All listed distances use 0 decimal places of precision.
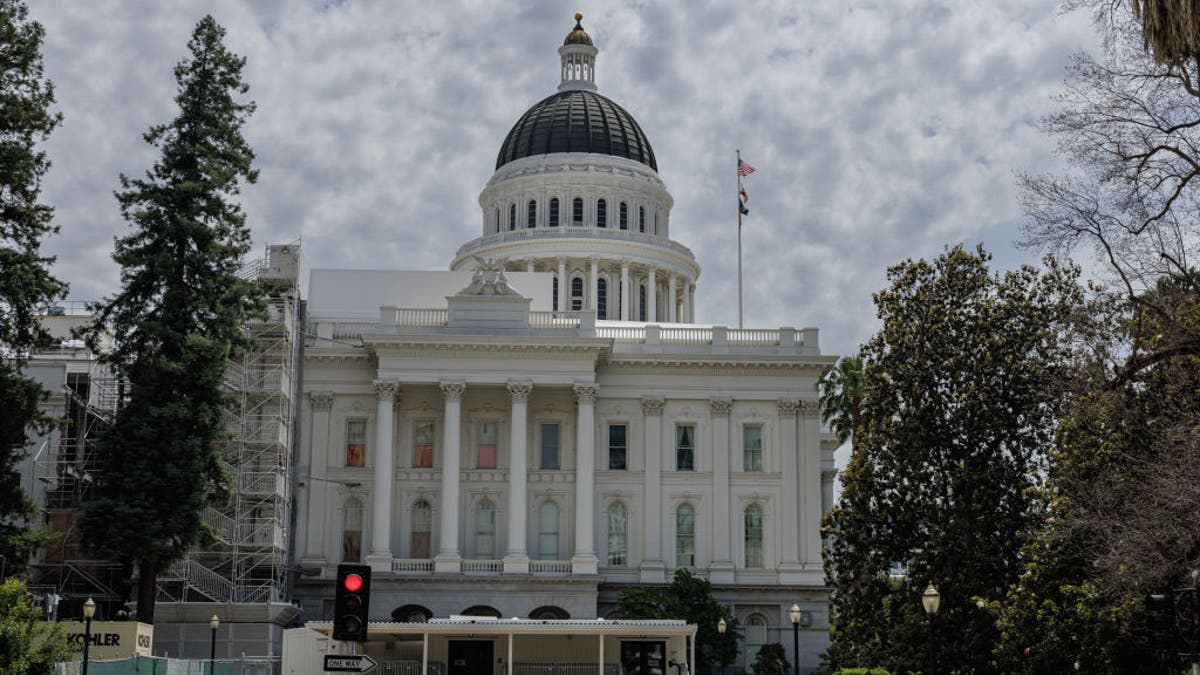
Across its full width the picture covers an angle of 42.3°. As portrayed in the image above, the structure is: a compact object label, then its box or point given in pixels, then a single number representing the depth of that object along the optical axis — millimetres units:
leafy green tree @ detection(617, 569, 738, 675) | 58000
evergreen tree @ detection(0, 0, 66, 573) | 39438
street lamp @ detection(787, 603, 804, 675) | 42969
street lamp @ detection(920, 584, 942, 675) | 32812
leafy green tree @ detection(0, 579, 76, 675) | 28750
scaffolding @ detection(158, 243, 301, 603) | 57531
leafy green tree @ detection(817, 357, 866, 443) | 68688
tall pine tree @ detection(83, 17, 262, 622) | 47656
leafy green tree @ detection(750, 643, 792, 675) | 58750
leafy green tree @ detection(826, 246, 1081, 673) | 39906
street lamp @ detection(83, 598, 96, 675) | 33753
